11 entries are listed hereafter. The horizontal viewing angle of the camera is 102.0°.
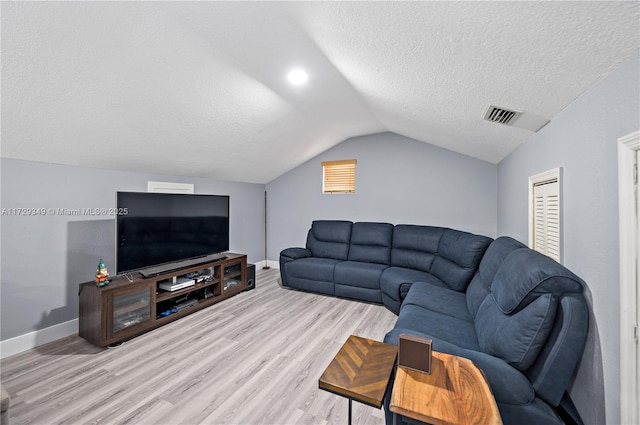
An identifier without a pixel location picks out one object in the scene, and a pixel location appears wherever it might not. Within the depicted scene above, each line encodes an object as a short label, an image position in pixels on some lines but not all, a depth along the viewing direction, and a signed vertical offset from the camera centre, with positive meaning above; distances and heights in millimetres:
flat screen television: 2713 -167
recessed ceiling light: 2503 +1378
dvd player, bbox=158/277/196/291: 3004 -833
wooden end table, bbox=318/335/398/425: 1121 -762
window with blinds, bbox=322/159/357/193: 4895 +747
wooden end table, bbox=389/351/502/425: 932 -716
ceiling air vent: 1993 +809
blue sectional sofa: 1215 -683
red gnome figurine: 2523 -609
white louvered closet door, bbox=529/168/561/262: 1820 +13
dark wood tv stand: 2412 -947
